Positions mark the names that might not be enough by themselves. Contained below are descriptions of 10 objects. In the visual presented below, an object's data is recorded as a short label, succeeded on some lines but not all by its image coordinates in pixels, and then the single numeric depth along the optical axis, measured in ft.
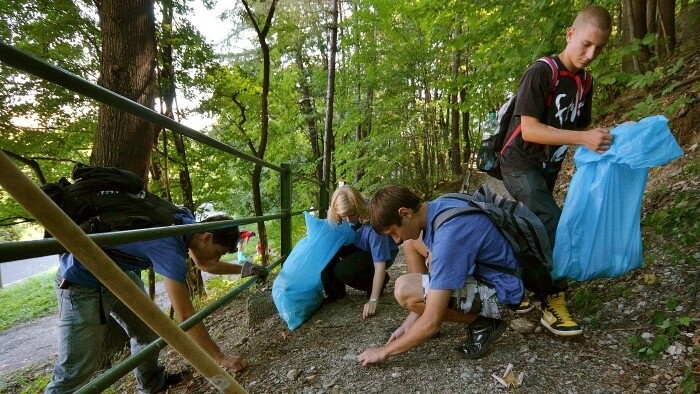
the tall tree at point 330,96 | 27.20
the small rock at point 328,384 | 5.96
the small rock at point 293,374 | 6.35
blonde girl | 8.84
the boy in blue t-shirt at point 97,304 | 6.19
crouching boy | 5.48
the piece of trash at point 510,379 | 5.41
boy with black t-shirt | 6.19
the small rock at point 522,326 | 6.91
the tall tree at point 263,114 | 24.76
